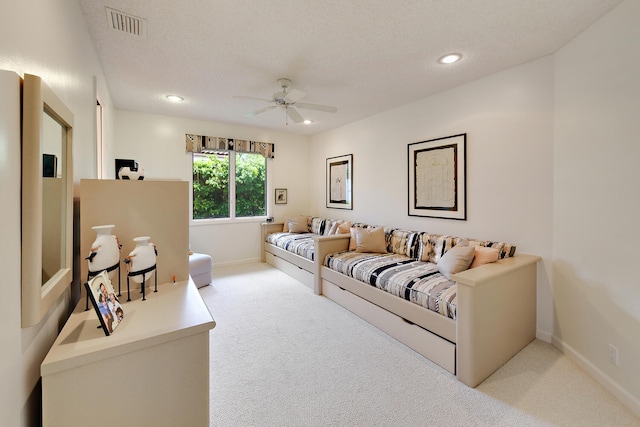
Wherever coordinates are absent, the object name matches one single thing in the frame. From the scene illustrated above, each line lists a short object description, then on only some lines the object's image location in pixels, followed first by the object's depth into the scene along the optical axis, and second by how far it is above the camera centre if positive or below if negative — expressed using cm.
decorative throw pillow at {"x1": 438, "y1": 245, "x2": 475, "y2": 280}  254 -45
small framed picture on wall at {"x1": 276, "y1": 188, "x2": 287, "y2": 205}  561 +32
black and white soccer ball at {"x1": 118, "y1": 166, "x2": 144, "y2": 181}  166 +22
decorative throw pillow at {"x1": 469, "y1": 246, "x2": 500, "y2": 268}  249 -40
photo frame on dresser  101 -36
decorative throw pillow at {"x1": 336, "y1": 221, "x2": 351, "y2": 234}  437 -26
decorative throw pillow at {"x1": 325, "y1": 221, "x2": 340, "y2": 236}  466 -28
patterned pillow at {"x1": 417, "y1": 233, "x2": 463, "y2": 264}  312 -39
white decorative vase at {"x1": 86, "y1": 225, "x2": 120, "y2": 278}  124 -19
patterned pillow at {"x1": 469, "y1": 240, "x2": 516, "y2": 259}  263 -34
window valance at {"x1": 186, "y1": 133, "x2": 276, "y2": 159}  464 +121
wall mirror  84 +4
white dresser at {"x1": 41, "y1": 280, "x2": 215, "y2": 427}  90 -58
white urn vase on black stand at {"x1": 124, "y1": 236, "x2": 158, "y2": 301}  132 -25
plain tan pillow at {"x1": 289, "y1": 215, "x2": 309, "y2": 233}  534 -27
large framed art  317 +43
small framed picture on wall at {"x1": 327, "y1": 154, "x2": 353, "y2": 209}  489 +57
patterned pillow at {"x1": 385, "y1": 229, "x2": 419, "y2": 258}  349 -40
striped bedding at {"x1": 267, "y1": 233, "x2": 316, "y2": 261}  407 -51
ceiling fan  297 +129
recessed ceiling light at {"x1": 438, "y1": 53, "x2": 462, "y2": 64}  250 +145
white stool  381 -82
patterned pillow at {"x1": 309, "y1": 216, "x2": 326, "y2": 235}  519 -26
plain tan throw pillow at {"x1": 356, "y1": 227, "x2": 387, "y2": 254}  370 -41
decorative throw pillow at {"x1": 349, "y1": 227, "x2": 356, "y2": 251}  388 -41
